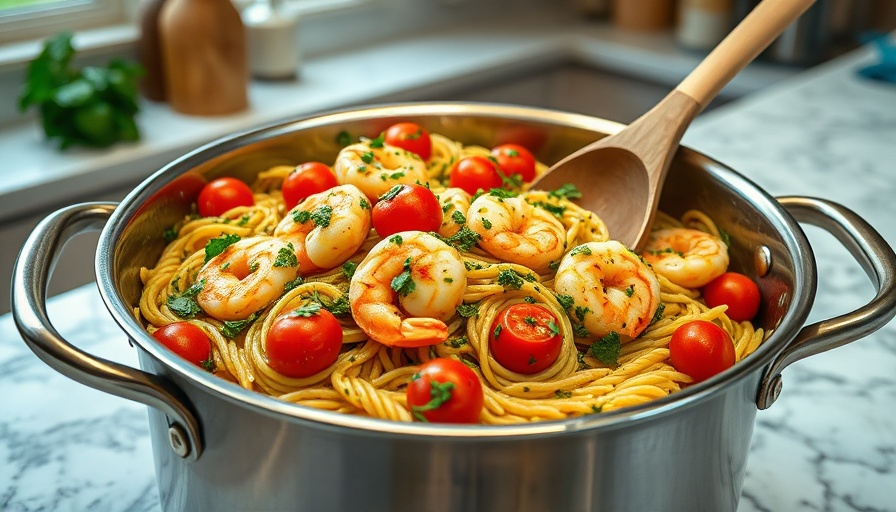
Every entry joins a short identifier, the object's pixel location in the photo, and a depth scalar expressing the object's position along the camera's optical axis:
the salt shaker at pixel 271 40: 0.97
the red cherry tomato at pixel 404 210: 0.47
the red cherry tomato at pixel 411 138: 0.57
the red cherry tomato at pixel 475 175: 0.55
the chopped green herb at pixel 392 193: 0.48
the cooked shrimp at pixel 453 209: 0.50
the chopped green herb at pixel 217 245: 0.51
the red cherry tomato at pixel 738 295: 0.51
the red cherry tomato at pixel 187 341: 0.45
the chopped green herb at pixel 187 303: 0.48
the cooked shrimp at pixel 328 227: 0.47
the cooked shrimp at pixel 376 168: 0.51
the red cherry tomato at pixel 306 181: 0.53
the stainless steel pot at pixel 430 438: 0.35
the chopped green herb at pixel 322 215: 0.47
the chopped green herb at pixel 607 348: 0.47
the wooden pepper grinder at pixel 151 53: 0.87
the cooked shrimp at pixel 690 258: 0.51
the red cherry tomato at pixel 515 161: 0.57
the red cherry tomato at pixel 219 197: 0.54
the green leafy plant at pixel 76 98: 0.79
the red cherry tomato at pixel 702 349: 0.45
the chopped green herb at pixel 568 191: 0.56
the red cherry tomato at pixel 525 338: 0.44
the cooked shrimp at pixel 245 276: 0.47
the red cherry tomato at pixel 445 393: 0.39
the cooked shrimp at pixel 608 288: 0.46
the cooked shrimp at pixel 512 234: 0.49
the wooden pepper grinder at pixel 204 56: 0.81
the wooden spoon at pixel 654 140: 0.53
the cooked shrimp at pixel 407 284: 0.43
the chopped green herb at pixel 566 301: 0.47
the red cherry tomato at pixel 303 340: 0.43
